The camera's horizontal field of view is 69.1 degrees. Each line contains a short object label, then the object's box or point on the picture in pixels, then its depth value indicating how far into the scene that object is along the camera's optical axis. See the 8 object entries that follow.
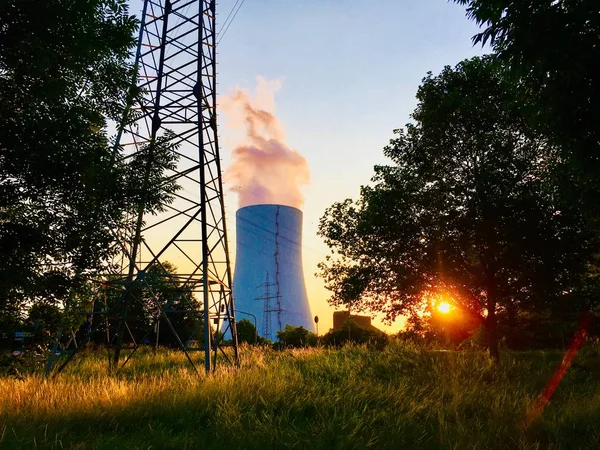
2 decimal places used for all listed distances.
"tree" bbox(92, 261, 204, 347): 15.57
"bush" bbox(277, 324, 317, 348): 30.14
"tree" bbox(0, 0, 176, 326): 5.98
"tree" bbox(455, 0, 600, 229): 5.25
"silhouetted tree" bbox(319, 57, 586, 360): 14.66
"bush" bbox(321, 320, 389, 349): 30.20
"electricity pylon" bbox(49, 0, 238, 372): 11.45
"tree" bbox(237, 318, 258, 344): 34.94
